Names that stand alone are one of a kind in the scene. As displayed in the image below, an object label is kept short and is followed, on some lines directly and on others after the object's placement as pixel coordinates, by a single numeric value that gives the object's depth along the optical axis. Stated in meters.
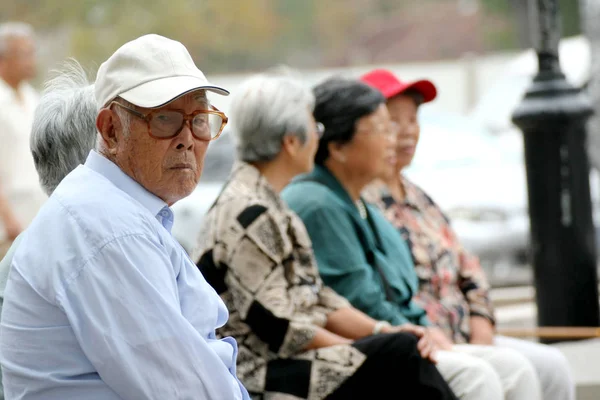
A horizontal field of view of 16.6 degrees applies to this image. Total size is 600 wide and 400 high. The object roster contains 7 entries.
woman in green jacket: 7.52
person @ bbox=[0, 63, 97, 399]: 5.24
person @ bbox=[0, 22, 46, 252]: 12.36
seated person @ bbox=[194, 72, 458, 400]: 6.59
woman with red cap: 8.35
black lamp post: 11.13
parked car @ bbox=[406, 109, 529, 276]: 18.74
